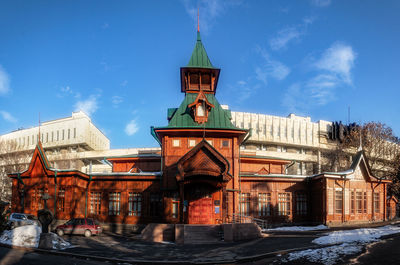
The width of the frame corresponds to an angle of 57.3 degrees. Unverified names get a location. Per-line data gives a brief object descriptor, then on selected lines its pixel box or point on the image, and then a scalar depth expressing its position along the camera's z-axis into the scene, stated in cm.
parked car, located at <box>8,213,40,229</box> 2850
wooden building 3106
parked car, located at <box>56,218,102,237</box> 2700
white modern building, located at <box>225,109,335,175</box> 8944
